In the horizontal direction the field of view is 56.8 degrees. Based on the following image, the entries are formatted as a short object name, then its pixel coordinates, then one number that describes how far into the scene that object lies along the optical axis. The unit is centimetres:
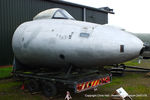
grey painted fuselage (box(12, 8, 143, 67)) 378
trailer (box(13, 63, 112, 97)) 428
